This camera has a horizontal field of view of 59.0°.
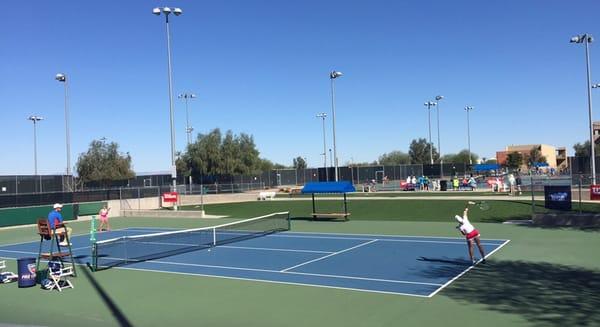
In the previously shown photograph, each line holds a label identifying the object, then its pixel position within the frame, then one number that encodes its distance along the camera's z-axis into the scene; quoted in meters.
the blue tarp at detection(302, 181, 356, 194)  27.91
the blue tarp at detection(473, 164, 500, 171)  69.19
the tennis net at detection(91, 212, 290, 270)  17.48
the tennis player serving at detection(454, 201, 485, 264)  14.38
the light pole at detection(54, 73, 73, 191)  39.81
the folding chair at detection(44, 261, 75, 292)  13.02
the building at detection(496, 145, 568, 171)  138.50
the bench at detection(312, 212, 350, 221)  28.72
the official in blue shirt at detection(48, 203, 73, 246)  14.37
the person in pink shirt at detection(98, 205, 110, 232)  28.27
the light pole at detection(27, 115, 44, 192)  60.08
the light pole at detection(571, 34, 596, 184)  32.73
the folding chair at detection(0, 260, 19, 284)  14.02
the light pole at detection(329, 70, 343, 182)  41.69
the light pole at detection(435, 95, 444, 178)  71.90
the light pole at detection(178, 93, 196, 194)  62.56
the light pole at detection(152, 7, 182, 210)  31.62
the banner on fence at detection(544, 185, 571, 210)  24.12
